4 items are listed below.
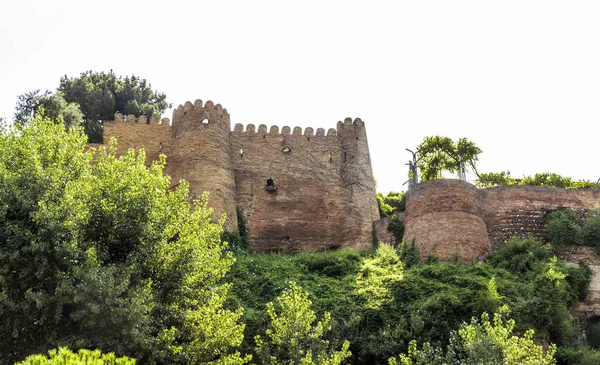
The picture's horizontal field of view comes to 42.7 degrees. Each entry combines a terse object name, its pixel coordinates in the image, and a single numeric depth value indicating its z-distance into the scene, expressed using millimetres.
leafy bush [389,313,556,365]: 20391
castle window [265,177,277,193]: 34281
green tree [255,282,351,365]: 20906
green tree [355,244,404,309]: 25875
